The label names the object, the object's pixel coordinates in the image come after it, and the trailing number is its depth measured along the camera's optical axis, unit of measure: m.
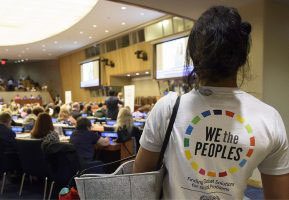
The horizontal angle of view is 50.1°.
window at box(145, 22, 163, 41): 11.54
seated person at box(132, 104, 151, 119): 7.99
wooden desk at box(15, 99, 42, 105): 19.93
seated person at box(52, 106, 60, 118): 10.60
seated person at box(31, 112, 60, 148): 4.29
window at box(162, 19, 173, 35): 10.98
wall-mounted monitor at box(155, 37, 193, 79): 8.82
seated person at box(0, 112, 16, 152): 4.61
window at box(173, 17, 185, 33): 10.46
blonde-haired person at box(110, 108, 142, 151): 5.09
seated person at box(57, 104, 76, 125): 6.99
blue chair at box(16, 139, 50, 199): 4.02
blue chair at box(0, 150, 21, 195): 4.57
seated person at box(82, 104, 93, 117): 9.64
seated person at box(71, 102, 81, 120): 8.83
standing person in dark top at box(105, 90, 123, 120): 8.60
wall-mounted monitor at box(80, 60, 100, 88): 15.76
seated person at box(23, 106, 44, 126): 6.63
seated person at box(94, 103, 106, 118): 9.27
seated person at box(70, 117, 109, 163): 4.27
